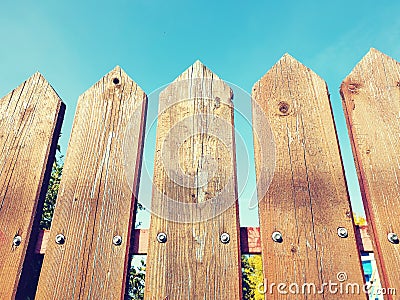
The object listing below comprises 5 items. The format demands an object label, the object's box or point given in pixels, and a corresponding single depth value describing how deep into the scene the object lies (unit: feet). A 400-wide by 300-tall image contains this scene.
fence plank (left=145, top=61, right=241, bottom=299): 0.91
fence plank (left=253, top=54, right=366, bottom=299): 0.89
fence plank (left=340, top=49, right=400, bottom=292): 0.90
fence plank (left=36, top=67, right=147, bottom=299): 0.94
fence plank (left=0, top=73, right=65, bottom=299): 0.98
